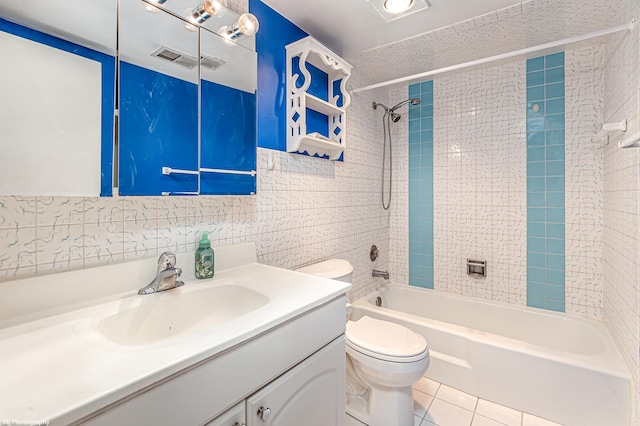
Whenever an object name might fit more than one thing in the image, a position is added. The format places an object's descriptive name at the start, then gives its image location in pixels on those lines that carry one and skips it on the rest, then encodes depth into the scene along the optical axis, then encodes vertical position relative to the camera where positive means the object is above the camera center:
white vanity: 0.53 -0.31
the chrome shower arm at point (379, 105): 2.52 +0.92
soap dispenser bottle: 1.18 -0.19
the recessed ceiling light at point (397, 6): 1.50 +1.08
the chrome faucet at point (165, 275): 1.01 -0.23
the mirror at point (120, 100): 0.76 +0.36
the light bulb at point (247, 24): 1.23 +0.79
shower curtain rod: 1.42 +0.89
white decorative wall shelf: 1.61 +0.66
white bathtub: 1.48 -0.87
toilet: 1.43 -0.78
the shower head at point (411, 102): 2.46 +0.93
